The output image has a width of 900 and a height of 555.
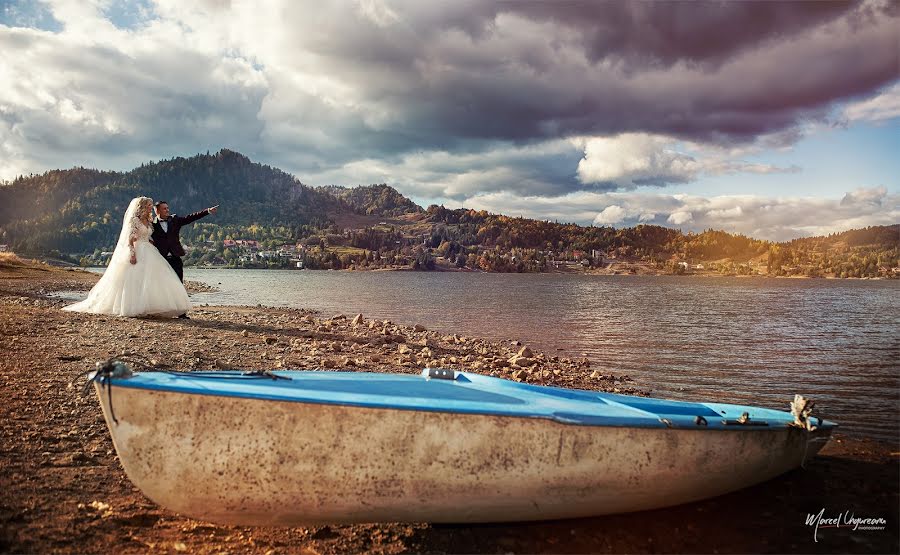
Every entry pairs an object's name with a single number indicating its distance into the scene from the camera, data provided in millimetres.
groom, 16833
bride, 16297
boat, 4875
